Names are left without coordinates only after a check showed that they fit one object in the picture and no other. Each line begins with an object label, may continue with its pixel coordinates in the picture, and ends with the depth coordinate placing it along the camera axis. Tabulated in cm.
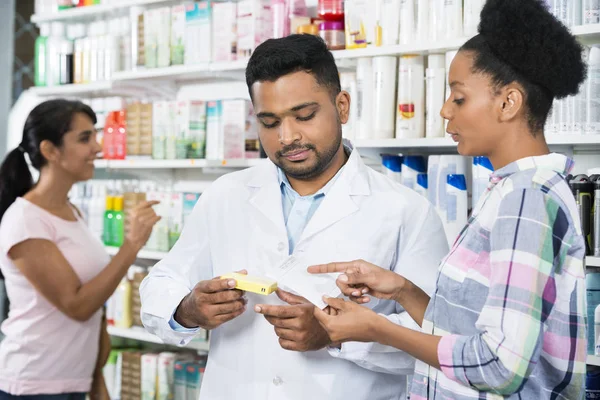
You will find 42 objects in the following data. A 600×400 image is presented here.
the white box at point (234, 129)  323
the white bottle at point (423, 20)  266
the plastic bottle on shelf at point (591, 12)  229
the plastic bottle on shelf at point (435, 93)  262
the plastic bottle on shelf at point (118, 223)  367
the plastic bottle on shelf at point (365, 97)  277
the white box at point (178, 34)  347
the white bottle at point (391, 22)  272
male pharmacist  169
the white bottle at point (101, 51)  387
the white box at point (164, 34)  353
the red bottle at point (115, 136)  371
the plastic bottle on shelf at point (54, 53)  403
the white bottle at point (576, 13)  232
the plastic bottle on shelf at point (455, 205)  252
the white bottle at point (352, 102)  281
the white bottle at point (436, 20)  261
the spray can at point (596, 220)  224
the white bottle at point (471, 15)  251
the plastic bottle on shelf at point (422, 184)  265
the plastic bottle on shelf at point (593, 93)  227
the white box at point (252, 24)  315
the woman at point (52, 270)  270
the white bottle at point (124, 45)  383
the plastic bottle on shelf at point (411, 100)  267
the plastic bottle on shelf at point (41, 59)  409
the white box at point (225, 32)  326
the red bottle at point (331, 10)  290
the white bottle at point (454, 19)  257
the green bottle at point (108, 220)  370
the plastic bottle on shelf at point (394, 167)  273
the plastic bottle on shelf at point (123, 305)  365
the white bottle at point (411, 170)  268
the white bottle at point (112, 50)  381
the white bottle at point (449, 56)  256
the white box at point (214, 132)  331
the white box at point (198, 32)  336
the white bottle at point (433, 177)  258
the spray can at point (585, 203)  225
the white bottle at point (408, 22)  270
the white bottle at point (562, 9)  233
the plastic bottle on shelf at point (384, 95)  272
